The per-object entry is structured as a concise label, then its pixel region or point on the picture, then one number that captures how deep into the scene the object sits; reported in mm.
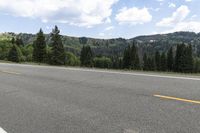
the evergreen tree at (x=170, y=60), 46448
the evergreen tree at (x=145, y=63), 48354
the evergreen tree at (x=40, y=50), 33683
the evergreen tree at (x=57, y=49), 28323
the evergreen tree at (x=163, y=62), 47302
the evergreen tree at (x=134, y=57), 41555
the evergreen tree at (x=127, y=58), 42168
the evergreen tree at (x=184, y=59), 39581
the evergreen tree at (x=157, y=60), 49601
